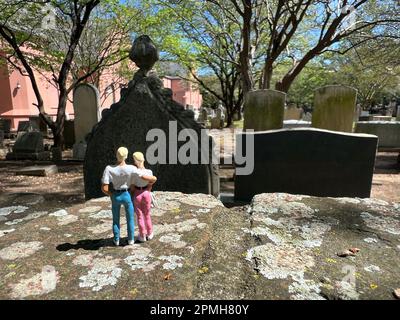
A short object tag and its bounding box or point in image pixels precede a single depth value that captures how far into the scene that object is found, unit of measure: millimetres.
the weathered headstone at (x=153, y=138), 4137
